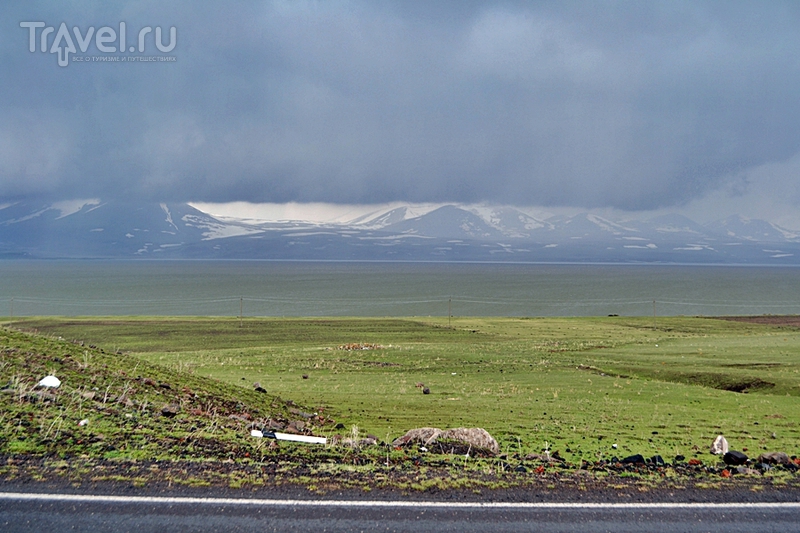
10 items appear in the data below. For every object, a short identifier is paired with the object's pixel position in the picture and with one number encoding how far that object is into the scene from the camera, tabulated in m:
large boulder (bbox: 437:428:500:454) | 12.70
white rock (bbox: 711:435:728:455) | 13.41
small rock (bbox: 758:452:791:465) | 11.35
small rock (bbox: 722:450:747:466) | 11.21
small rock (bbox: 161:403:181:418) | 13.38
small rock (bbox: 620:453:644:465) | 10.95
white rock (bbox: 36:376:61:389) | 13.79
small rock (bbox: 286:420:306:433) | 14.97
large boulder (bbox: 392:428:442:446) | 12.90
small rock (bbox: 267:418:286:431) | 14.73
